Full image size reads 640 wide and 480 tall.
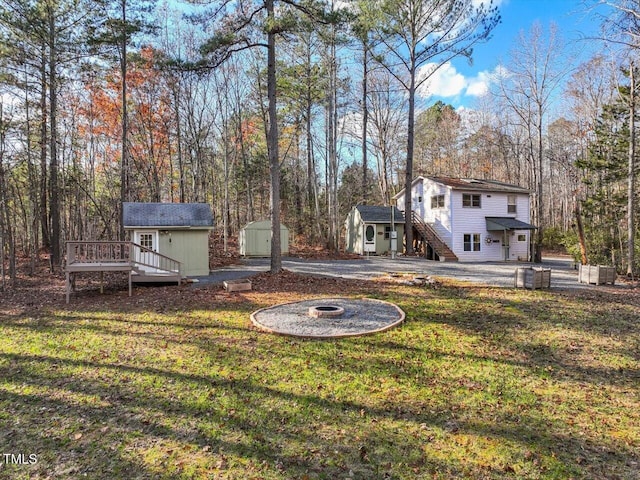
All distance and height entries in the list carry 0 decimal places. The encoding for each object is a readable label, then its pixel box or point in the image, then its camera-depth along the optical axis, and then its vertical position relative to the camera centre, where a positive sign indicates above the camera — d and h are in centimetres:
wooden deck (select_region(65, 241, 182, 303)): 943 -74
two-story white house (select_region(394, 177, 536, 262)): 1984 +108
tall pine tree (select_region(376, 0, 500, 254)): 1769 +1136
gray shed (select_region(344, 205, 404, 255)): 2191 +67
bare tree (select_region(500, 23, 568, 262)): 1903 +863
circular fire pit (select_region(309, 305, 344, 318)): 736 -158
